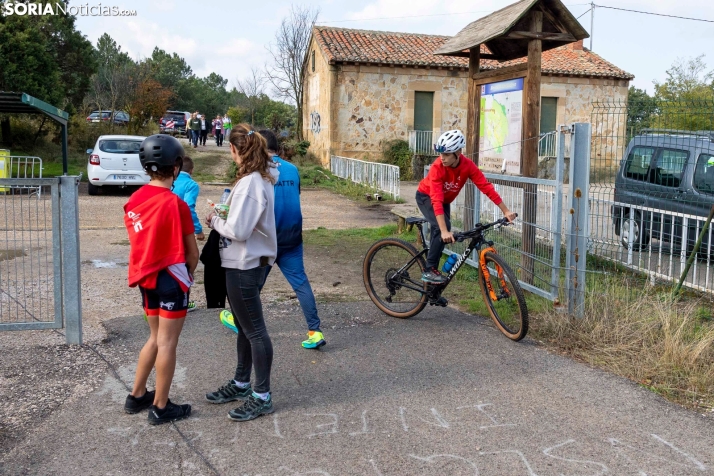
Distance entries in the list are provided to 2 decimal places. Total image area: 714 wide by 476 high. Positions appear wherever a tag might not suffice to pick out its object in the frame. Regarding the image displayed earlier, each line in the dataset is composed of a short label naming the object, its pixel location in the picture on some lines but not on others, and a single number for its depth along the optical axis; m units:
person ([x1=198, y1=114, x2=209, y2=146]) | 33.62
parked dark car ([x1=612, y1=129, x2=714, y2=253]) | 6.10
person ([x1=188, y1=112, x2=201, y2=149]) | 32.47
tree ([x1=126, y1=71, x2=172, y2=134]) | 29.34
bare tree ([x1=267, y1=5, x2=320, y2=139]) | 32.72
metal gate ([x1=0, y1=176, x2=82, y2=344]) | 5.32
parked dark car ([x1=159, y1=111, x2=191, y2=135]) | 36.94
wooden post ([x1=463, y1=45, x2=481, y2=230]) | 8.28
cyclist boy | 5.97
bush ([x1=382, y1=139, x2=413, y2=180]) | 25.45
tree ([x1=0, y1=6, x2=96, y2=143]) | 23.84
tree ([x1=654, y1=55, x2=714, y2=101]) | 25.16
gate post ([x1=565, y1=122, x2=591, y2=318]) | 5.89
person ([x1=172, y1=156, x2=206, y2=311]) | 6.37
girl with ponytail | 4.03
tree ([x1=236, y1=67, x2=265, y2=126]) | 46.82
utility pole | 38.97
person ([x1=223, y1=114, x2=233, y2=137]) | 35.50
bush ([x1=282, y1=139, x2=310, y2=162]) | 27.75
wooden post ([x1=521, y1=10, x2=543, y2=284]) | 6.88
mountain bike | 5.71
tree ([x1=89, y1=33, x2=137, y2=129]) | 30.17
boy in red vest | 3.93
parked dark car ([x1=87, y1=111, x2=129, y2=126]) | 29.44
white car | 17.27
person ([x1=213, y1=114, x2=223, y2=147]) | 36.41
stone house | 26.47
